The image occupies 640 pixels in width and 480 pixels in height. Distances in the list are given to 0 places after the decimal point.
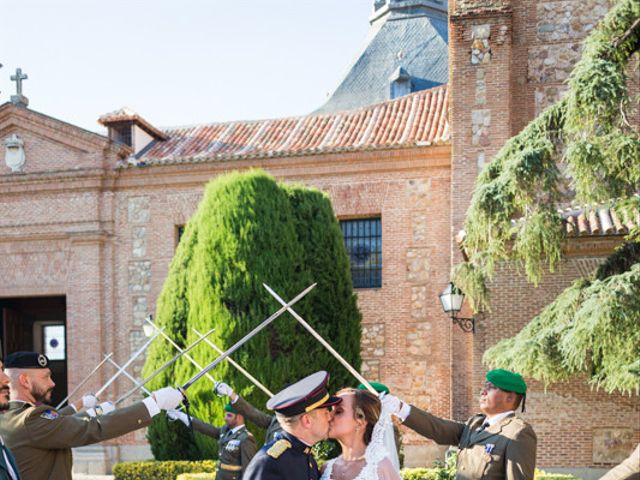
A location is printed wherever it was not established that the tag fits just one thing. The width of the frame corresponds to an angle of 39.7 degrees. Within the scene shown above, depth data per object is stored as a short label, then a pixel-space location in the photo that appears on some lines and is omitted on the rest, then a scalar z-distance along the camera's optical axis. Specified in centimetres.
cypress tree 1409
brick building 1477
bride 427
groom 385
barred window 1891
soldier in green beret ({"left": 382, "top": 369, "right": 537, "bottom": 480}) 526
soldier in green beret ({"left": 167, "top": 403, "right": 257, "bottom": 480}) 976
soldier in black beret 523
